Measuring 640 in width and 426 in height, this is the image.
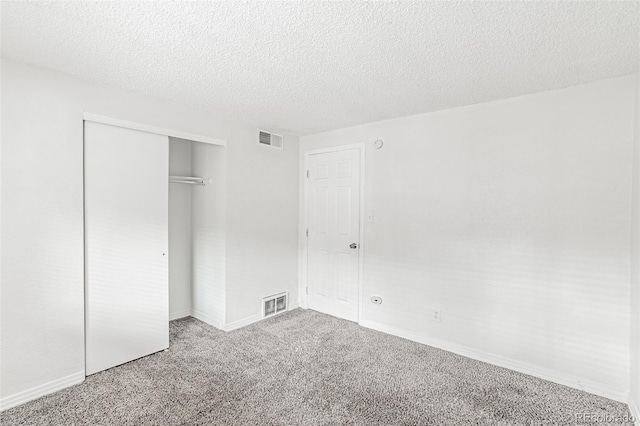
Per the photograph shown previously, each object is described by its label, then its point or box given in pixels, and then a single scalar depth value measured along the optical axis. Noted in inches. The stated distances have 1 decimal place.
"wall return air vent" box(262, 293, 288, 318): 153.4
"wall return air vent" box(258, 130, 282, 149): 151.5
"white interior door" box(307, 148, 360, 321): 149.9
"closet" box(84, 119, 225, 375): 99.6
